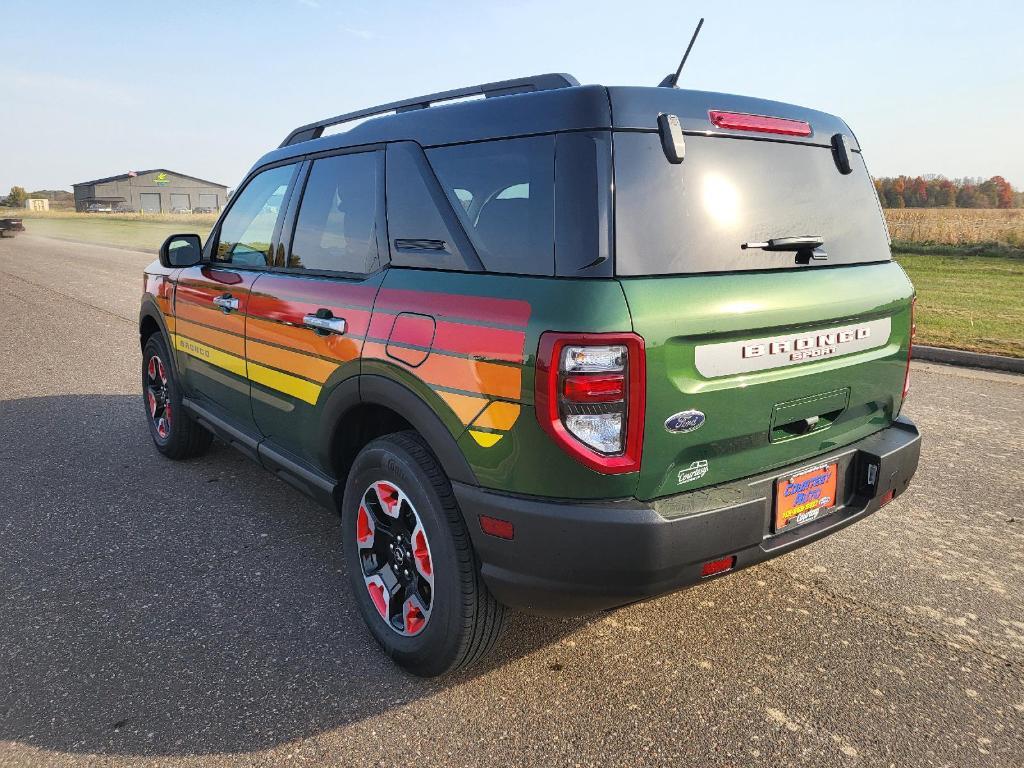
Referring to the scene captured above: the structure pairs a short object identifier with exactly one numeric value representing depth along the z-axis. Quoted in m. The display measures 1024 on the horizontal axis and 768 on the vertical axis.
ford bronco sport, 2.07
